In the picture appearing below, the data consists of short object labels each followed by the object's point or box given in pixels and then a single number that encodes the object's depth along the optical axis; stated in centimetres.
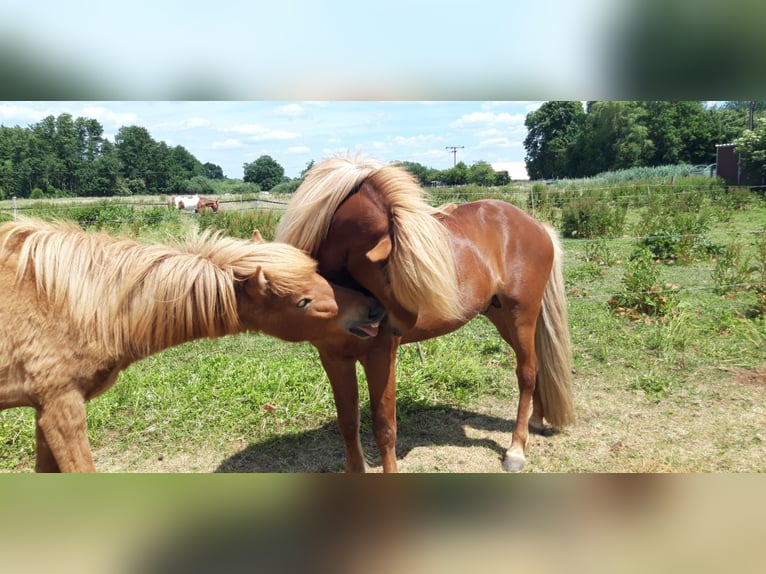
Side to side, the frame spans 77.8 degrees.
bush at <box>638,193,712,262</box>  952
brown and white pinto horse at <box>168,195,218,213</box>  1235
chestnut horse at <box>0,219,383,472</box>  202
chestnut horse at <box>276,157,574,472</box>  255
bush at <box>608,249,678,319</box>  665
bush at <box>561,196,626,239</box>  1229
